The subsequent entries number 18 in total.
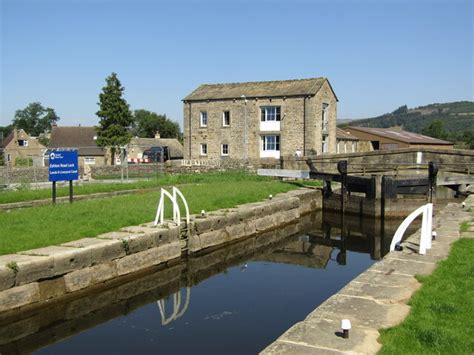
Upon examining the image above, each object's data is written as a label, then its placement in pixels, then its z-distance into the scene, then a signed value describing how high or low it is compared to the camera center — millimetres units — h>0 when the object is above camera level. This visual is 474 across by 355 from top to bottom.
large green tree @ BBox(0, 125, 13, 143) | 114412 +7578
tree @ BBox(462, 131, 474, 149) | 73375 +2913
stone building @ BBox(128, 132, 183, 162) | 59359 +1613
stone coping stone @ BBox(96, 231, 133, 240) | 10133 -1630
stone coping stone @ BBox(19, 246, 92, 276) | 8508 -1745
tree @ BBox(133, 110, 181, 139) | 93000 +6077
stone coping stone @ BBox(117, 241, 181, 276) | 9984 -2189
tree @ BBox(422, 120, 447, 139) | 91688 +4821
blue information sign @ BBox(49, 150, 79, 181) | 14297 -178
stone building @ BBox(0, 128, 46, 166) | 62844 +2502
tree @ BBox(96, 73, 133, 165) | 42031 +3957
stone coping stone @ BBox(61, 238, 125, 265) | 9242 -1725
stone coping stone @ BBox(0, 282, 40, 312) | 7715 -2232
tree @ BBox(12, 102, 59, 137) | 132625 +11395
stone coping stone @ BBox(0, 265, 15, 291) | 7621 -1860
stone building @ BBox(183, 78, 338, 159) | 34969 +2847
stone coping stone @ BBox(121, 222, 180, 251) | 10750 -1679
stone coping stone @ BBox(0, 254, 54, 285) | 7904 -1777
